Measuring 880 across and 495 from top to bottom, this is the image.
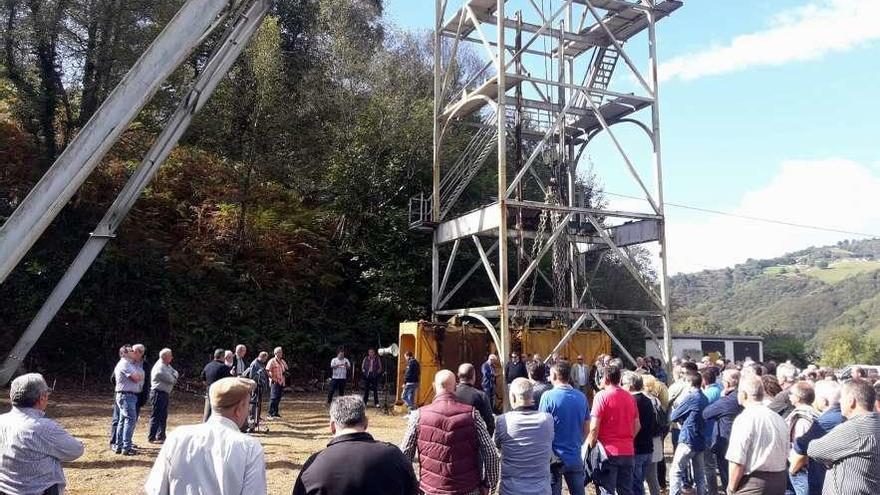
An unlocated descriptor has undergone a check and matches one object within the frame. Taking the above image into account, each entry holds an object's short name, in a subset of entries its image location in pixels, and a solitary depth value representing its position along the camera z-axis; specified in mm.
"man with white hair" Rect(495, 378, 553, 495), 5773
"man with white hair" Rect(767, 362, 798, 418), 7016
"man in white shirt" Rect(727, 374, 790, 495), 5426
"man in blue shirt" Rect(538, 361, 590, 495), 6648
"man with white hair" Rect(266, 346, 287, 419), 15000
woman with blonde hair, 8141
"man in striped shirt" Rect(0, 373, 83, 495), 4758
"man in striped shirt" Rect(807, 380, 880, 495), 4770
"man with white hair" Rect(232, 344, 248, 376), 13508
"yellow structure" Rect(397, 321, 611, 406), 17109
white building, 34122
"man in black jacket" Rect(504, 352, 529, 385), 15146
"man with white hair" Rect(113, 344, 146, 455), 10727
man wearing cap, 3488
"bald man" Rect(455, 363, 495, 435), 6139
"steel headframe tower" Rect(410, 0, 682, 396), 16906
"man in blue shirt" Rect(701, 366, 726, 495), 8064
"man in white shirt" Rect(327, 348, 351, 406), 16906
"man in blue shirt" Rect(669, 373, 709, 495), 7996
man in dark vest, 5281
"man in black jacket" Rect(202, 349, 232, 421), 11734
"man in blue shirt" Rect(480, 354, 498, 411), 15883
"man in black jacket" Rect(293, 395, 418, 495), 3412
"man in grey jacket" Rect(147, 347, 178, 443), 11391
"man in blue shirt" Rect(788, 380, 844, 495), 5879
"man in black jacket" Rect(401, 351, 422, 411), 16641
